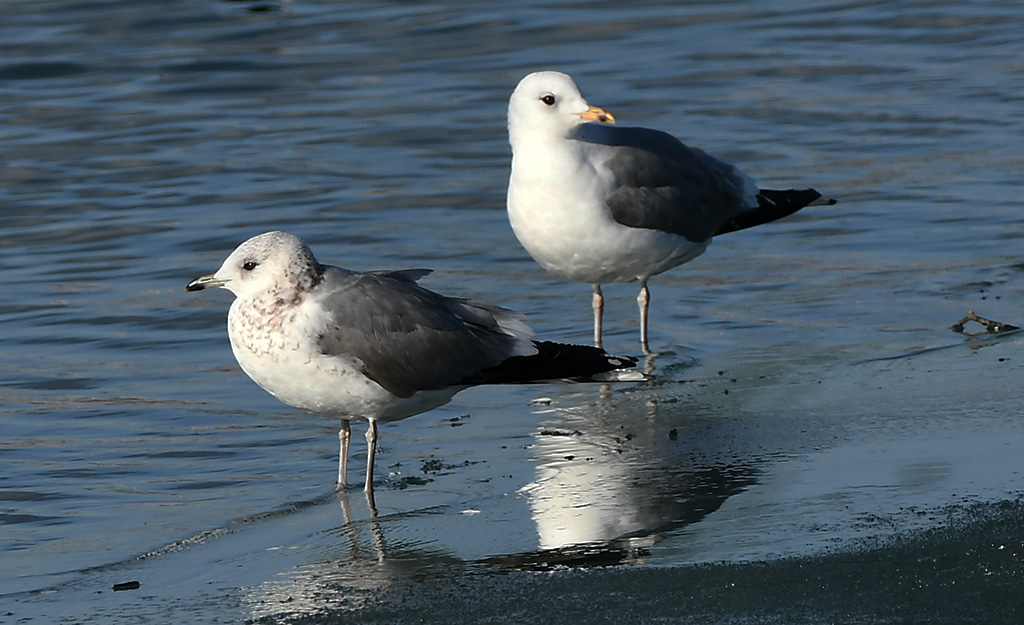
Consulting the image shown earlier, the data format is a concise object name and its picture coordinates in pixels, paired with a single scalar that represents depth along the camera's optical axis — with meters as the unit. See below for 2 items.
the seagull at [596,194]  16.03
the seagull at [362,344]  11.74
